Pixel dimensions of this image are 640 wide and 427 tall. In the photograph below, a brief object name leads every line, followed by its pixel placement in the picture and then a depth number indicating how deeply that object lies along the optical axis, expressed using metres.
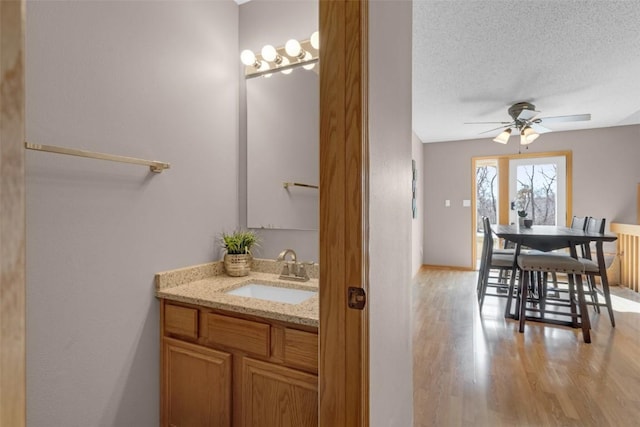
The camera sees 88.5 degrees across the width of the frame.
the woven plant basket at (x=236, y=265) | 1.79
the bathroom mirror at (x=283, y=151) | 1.81
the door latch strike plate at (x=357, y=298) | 0.85
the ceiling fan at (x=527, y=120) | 3.61
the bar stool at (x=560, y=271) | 2.74
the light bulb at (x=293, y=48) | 1.76
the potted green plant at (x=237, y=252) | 1.80
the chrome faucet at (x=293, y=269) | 1.75
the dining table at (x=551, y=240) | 2.97
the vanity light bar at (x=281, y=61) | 1.77
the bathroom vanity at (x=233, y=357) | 1.19
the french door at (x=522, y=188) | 5.12
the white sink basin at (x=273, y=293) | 1.64
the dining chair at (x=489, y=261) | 3.63
